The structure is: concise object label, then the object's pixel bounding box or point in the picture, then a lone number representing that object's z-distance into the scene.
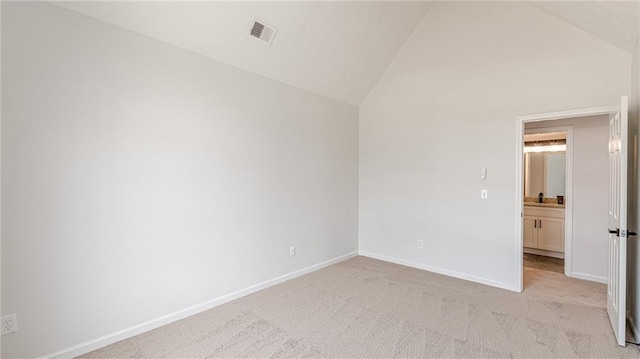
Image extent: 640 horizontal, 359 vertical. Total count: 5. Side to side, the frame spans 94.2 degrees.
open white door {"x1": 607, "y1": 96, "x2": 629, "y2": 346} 2.24
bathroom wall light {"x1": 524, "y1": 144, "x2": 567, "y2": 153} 5.10
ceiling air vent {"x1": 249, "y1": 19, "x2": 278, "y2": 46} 2.78
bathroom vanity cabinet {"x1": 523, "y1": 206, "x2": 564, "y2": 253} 4.63
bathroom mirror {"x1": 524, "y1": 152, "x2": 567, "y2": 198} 5.04
